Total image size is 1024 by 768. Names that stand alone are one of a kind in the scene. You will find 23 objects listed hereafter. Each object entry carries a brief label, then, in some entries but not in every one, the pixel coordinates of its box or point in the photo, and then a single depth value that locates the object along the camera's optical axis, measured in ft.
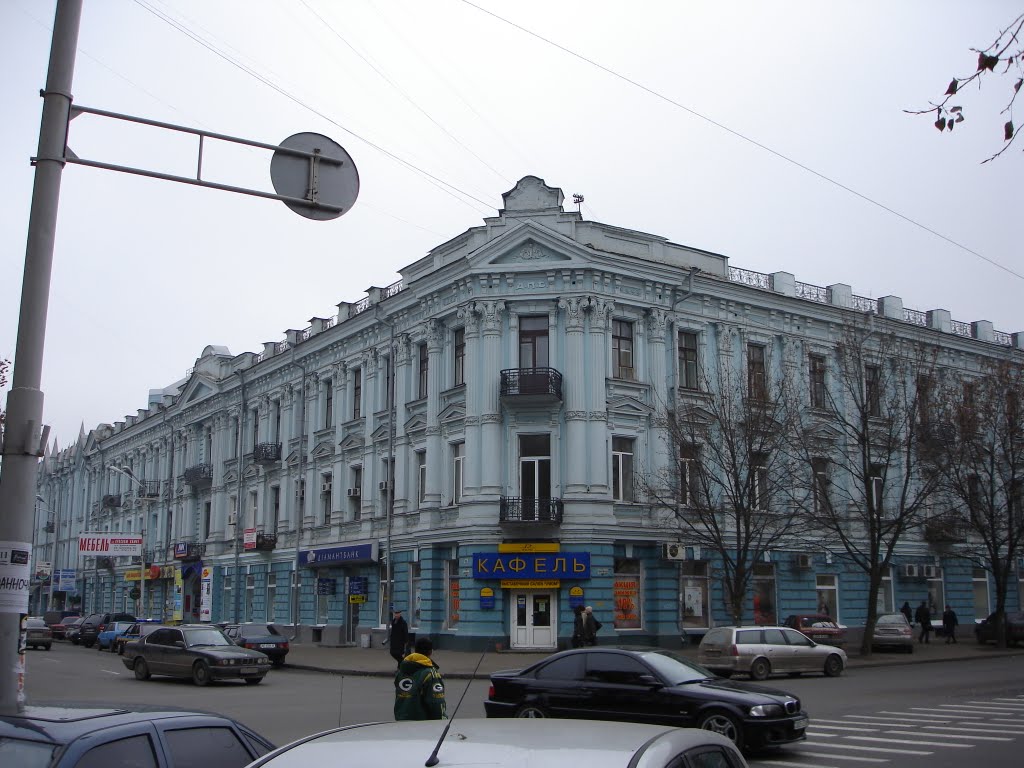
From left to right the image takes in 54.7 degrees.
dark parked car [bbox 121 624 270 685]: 81.87
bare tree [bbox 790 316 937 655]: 110.01
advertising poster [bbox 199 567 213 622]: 177.27
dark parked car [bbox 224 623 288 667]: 107.65
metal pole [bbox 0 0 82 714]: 26.43
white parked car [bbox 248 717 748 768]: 11.67
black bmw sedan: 42.83
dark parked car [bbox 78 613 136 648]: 161.48
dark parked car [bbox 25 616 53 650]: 145.48
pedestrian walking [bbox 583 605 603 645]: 95.60
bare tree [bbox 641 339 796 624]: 104.63
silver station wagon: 79.20
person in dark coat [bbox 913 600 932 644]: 125.80
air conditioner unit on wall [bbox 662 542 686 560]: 111.75
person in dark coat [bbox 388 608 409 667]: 69.09
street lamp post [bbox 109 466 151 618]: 206.45
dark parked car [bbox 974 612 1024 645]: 125.70
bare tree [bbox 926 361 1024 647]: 122.72
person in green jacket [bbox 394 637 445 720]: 33.17
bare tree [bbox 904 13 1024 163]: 18.16
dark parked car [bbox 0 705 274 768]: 17.38
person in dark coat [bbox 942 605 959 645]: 129.18
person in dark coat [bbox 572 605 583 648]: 95.86
